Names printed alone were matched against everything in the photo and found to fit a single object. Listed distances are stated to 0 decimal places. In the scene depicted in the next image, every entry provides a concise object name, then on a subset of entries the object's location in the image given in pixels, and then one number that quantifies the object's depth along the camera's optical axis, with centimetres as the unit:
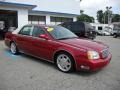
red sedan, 327
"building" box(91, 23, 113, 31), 3124
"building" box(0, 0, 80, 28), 1032
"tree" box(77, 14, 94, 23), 4514
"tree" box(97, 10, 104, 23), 6017
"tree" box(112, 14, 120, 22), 5789
